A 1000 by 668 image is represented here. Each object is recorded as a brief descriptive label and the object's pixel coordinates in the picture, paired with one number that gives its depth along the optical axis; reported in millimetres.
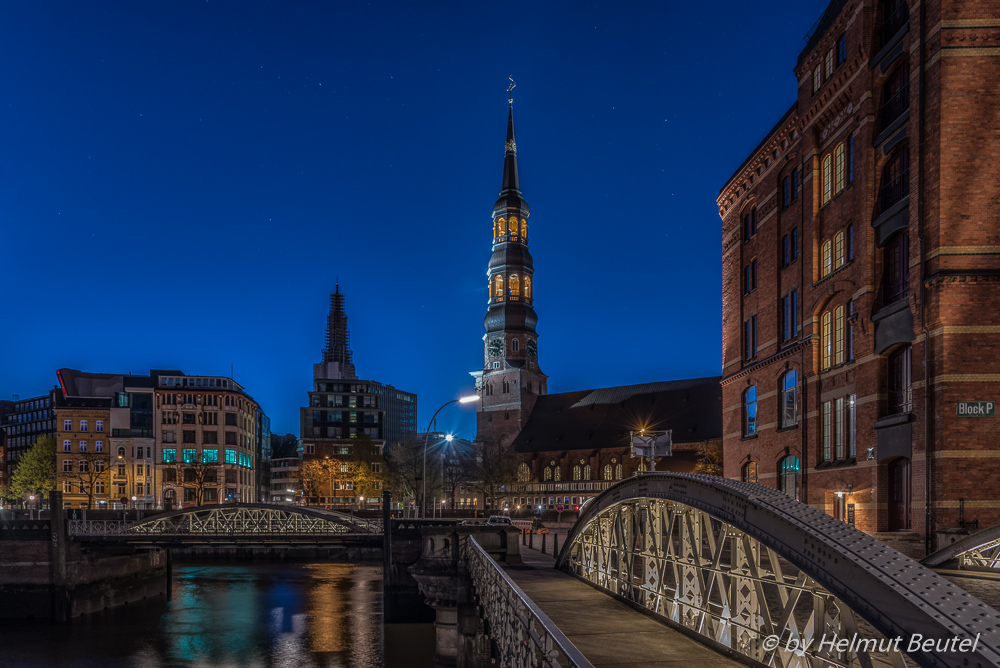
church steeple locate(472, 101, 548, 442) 113438
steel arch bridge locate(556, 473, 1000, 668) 5477
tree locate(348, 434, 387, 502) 96938
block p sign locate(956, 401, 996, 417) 22469
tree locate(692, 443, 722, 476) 68812
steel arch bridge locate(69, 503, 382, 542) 45469
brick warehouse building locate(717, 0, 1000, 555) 22703
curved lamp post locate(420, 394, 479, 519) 34531
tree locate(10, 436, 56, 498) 106062
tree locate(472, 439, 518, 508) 94250
